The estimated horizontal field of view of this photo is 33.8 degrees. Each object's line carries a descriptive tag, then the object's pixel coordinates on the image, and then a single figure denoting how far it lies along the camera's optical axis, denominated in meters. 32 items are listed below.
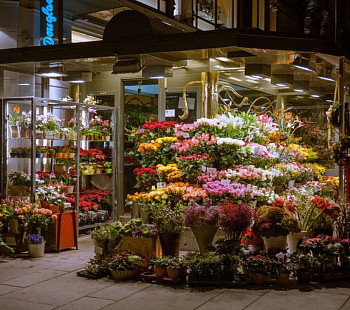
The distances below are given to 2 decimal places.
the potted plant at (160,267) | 8.22
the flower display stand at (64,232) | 10.59
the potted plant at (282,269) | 8.03
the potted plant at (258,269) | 8.04
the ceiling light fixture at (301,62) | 10.21
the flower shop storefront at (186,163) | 8.57
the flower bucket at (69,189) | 12.39
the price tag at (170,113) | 14.43
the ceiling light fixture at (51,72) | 11.85
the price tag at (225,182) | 10.45
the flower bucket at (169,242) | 9.03
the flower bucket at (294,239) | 9.04
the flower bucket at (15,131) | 11.34
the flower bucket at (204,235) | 9.20
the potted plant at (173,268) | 8.10
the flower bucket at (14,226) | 10.40
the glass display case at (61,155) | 11.26
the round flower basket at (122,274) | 8.38
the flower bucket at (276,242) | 8.64
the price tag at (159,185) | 11.02
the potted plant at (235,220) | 8.61
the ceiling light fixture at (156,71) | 11.34
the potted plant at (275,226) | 8.53
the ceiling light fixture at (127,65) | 10.73
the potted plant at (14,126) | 11.32
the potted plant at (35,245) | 10.14
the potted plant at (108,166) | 13.77
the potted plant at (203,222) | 9.08
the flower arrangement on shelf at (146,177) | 11.71
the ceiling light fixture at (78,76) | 12.47
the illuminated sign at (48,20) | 13.59
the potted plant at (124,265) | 8.39
